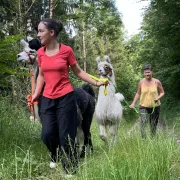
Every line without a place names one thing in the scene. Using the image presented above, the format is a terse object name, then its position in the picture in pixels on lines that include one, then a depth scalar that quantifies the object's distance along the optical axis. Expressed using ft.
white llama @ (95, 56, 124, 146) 20.76
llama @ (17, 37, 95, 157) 15.79
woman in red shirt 13.44
